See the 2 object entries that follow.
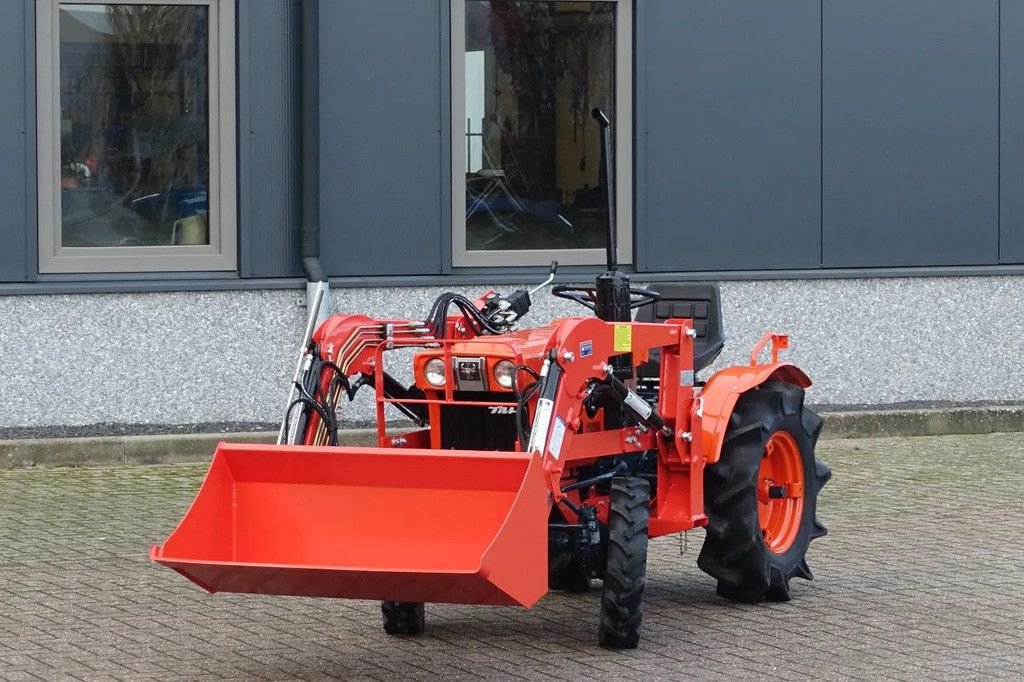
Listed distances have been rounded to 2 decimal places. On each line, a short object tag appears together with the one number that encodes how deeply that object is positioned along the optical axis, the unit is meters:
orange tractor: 8.80
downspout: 17.83
